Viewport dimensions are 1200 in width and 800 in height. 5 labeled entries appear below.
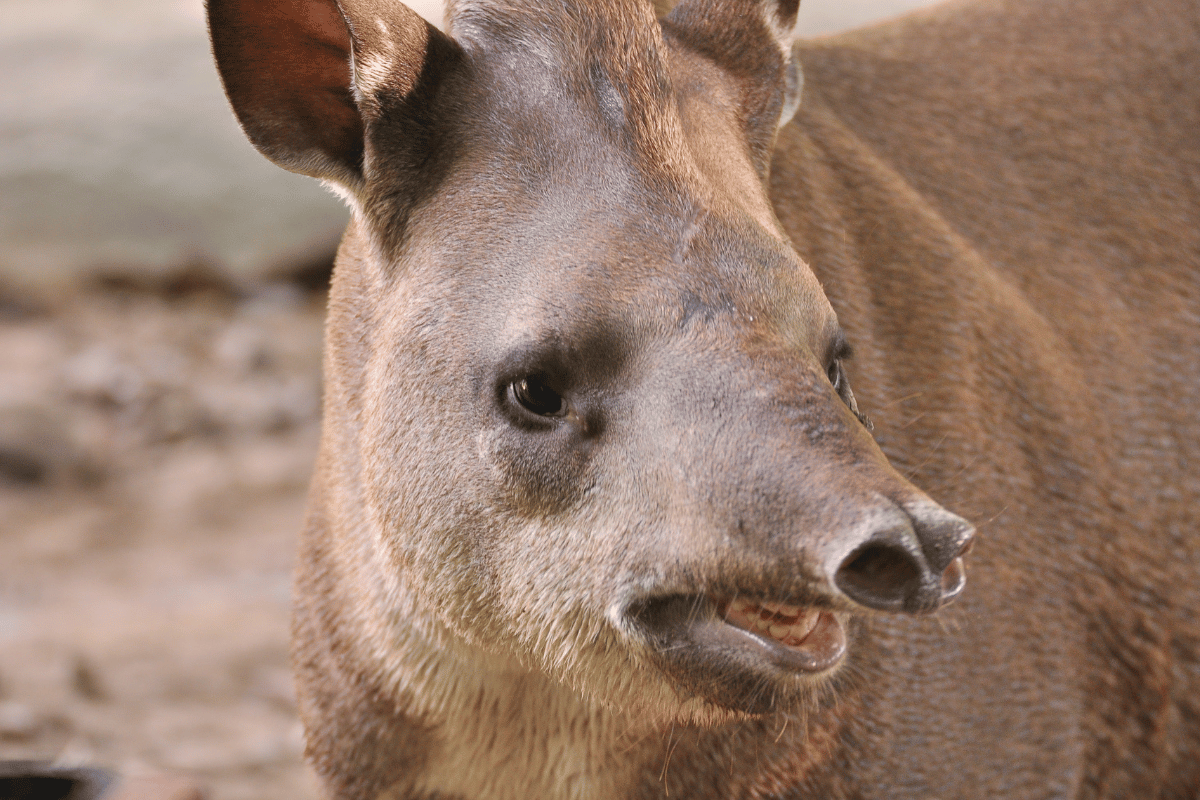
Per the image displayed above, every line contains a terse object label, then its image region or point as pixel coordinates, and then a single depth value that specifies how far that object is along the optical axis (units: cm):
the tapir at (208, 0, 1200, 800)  427
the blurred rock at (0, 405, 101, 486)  1343
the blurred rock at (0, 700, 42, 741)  952
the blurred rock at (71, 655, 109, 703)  1009
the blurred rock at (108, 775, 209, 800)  716
